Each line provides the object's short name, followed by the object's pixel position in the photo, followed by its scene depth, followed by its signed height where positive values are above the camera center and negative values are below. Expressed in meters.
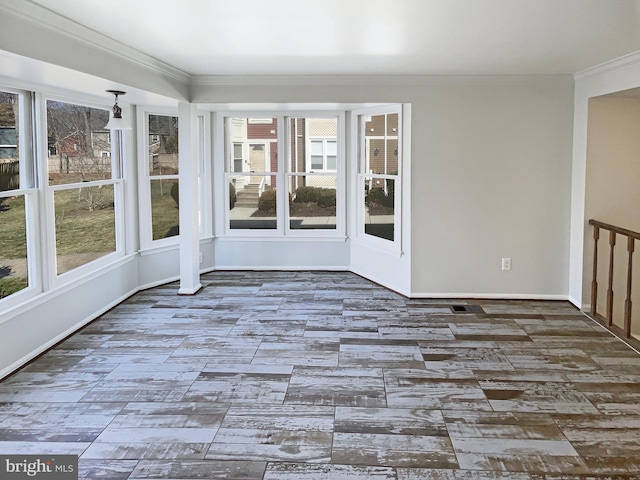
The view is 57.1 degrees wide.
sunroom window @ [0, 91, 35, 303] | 4.22 -0.16
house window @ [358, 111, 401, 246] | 6.38 -0.01
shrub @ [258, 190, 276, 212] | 7.57 -0.32
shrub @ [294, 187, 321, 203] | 7.52 -0.23
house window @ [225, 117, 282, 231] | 7.48 +0.03
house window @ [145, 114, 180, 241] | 6.56 +0.02
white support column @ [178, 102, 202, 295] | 6.05 -0.22
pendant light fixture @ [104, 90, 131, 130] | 5.23 +0.49
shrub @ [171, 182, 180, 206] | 6.95 -0.18
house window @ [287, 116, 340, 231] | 7.45 +0.03
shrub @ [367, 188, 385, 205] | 6.75 -0.24
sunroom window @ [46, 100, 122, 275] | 4.95 -0.08
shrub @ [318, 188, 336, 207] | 7.50 -0.26
